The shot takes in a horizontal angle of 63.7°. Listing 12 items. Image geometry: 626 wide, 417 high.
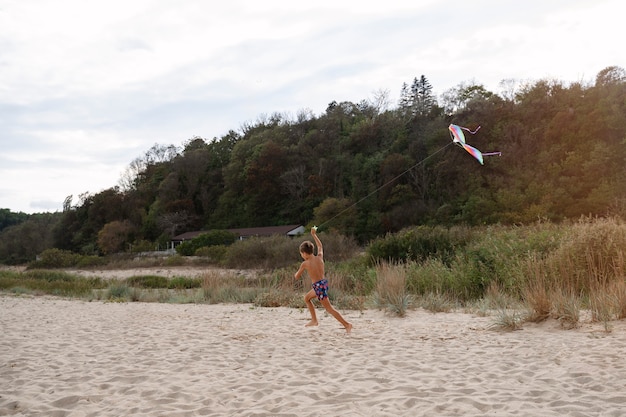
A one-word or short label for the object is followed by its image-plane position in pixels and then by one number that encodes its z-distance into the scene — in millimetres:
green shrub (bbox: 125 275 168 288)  25934
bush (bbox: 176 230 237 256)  45656
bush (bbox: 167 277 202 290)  24838
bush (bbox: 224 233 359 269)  29719
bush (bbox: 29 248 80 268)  47750
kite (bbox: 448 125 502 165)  7643
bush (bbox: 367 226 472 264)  18797
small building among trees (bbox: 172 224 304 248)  51406
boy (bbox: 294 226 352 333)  8062
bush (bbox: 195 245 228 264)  38275
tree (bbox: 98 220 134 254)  62281
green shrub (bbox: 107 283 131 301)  18070
